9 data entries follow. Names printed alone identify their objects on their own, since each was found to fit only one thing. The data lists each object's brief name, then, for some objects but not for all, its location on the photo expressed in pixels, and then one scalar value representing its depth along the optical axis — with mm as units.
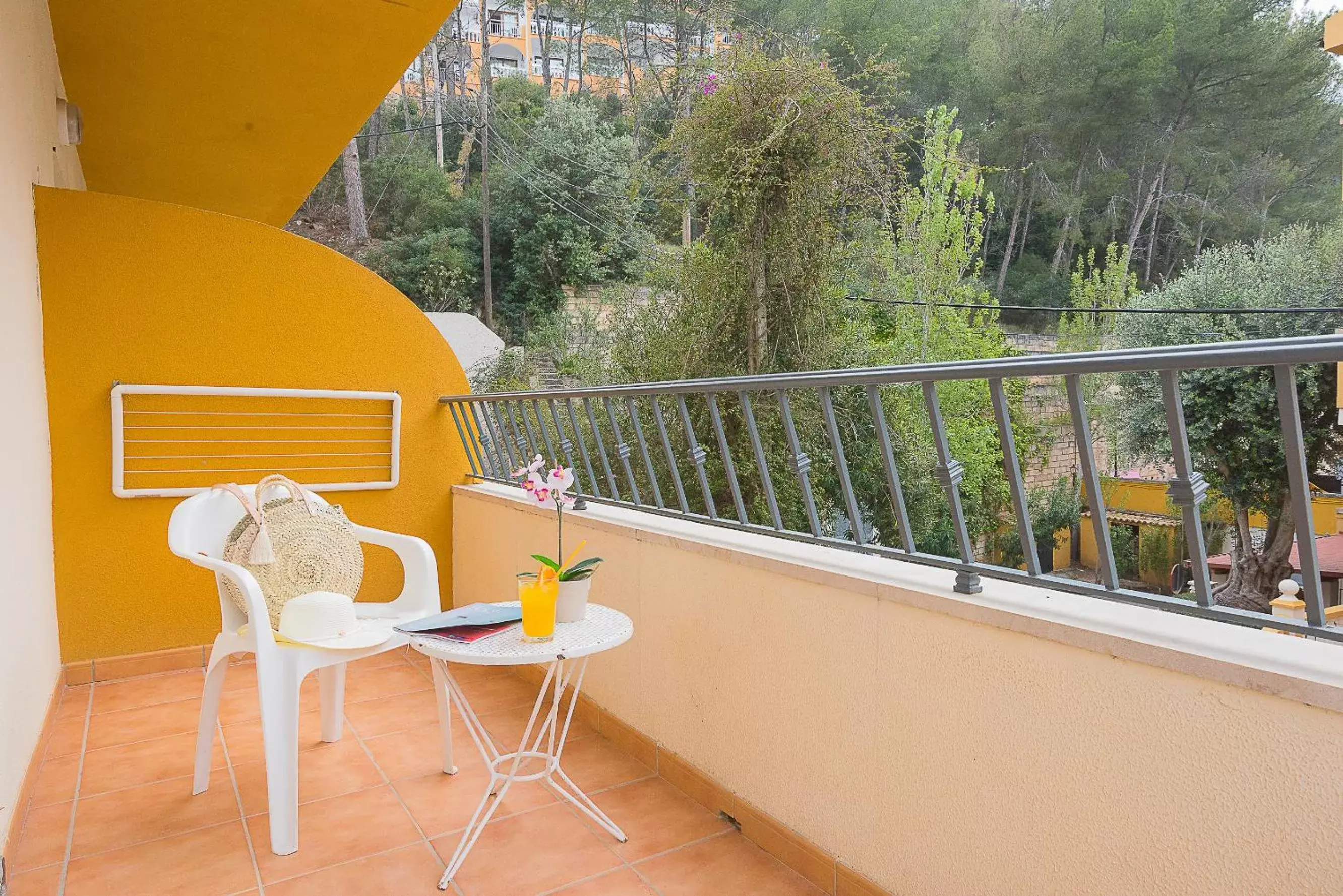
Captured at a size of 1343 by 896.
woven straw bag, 2574
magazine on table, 2014
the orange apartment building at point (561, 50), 23531
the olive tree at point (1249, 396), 11047
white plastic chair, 2113
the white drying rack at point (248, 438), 3451
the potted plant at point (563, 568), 2094
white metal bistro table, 1875
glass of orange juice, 1975
